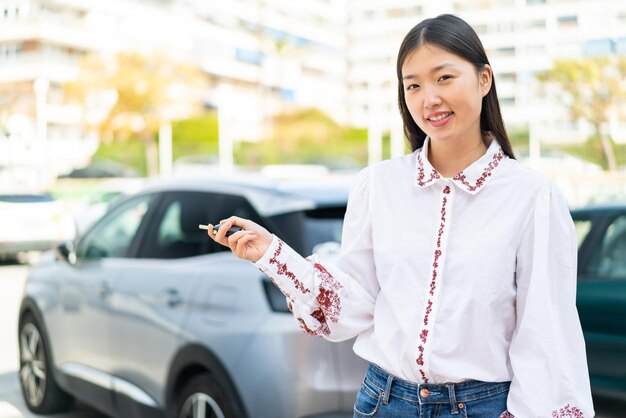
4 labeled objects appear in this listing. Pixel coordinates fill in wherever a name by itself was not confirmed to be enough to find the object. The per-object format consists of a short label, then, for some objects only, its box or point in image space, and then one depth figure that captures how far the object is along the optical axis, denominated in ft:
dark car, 11.81
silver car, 12.05
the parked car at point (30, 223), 52.75
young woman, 6.75
